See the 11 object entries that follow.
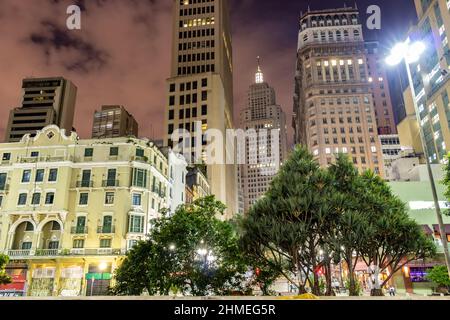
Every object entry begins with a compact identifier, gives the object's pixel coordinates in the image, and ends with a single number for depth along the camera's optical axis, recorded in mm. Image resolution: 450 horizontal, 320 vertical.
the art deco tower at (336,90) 123562
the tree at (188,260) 26172
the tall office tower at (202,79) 108438
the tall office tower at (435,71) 73062
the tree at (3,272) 35041
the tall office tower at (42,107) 162875
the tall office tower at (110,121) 169875
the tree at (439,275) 31375
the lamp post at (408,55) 18014
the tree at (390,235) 26000
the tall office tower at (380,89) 159875
